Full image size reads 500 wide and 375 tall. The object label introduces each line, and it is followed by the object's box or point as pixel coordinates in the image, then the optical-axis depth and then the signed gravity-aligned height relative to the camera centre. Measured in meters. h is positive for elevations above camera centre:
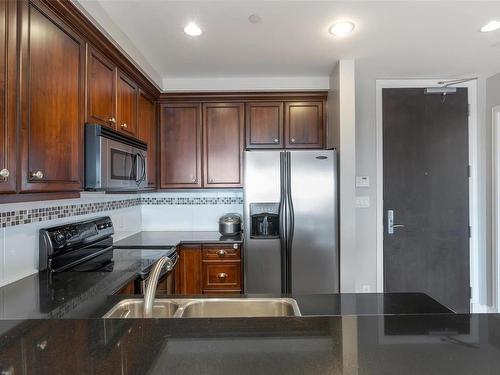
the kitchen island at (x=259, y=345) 0.58 -0.33
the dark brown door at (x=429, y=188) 3.07 +0.04
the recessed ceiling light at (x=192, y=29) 2.01 +1.11
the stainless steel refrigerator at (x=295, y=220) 2.54 -0.23
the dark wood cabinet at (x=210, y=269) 2.74 -0.69
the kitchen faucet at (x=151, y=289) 1.02 -0.33
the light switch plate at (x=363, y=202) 3.10 -0.10
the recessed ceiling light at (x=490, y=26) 2.00 +1.11
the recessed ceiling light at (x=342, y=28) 1.99 +1.10
